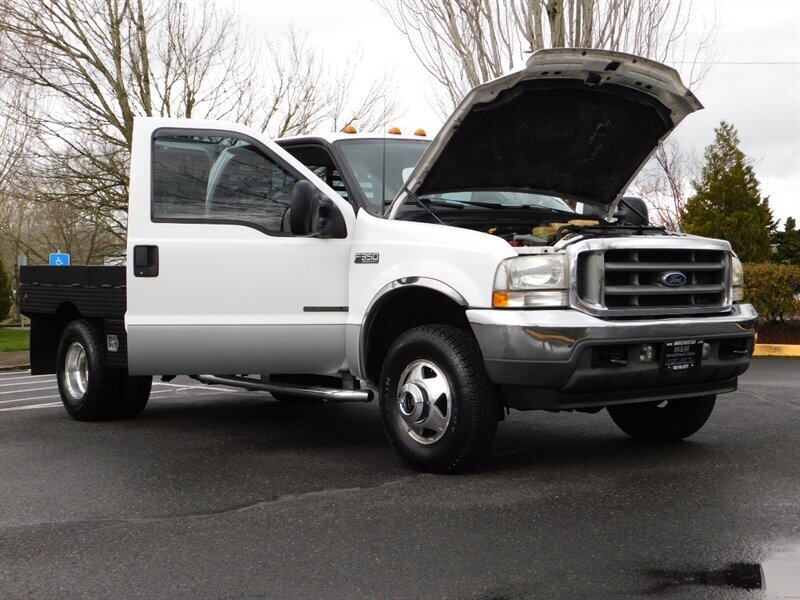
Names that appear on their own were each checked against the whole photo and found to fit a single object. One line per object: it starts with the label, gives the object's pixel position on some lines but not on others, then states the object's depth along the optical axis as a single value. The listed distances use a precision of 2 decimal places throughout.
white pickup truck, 5.12
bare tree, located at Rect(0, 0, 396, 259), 20.78
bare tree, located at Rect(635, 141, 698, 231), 34.34
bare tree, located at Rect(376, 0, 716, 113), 17.12
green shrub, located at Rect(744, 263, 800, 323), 15.57
